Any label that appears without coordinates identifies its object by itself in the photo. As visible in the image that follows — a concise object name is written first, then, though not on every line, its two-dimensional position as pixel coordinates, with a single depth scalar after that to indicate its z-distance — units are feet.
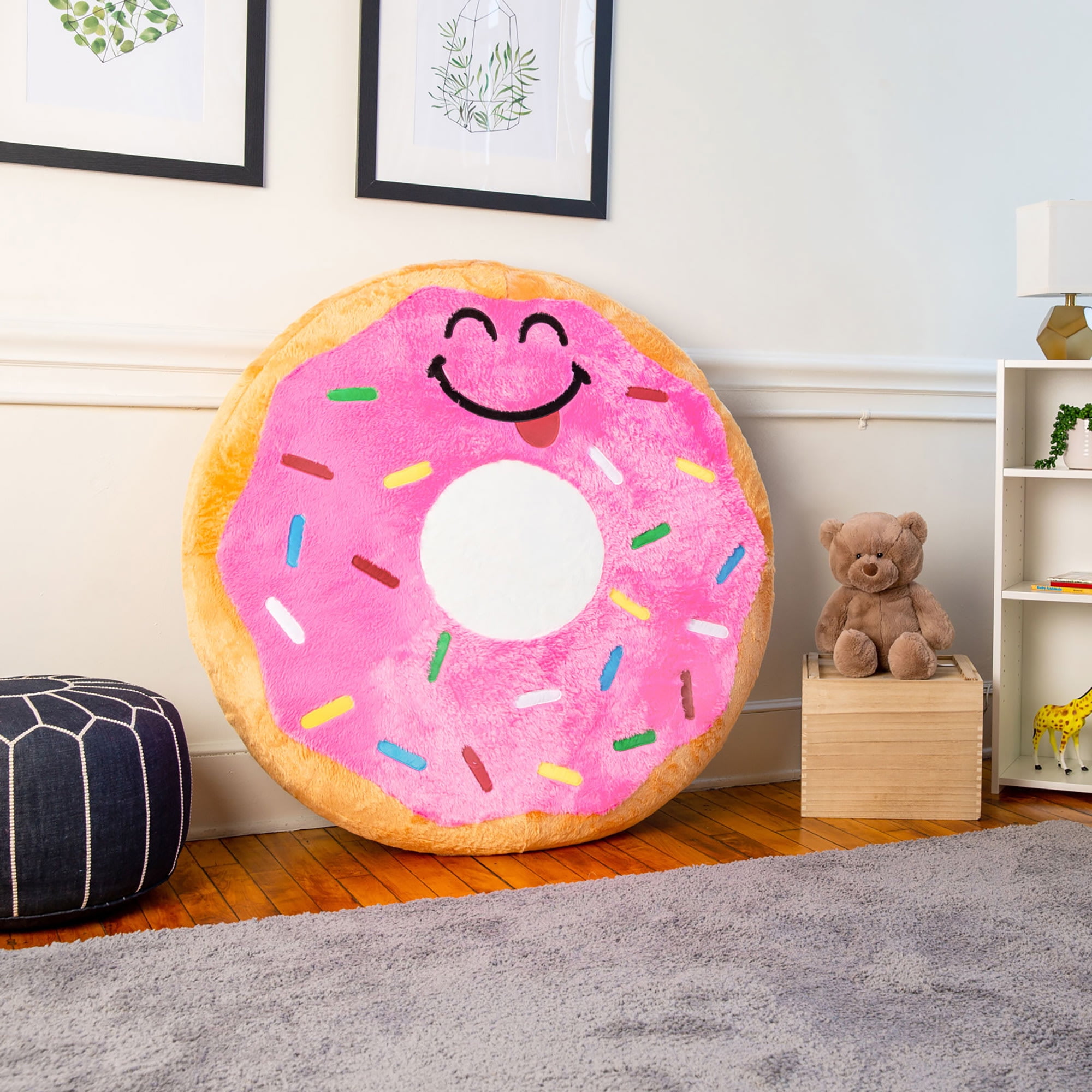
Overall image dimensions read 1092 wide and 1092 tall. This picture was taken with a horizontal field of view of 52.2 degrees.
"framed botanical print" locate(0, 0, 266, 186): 5.62
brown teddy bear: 6.83
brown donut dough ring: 5.47
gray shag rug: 3.64
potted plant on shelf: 7.20
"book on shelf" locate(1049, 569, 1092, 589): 7.16
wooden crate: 6.57
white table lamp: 6.97
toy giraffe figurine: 7.18
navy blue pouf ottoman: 4.56
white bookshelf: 7.56
